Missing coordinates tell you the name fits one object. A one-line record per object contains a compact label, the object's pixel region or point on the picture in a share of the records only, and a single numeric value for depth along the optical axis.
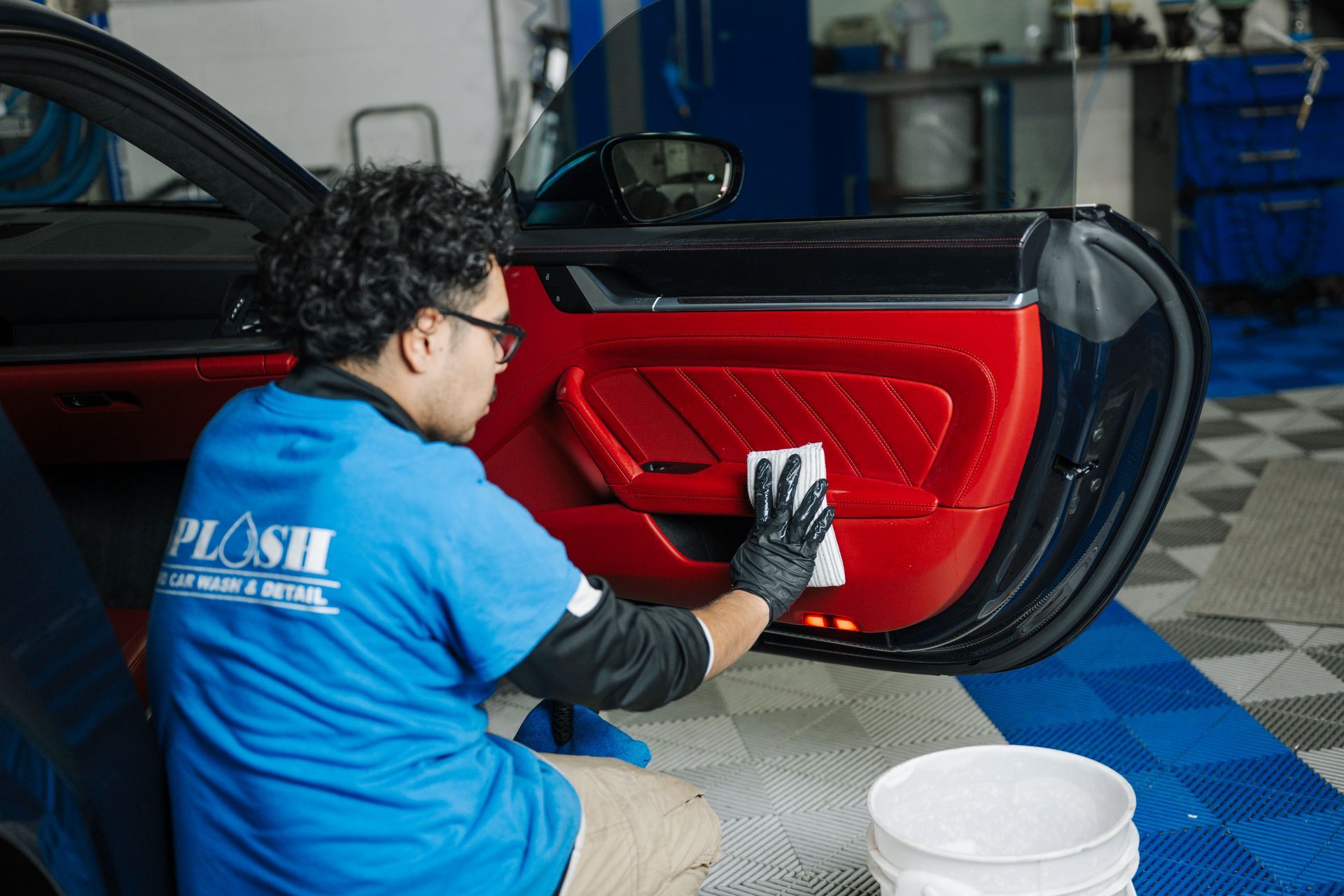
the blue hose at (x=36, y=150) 4.13
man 1.08
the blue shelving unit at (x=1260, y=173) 6.64
